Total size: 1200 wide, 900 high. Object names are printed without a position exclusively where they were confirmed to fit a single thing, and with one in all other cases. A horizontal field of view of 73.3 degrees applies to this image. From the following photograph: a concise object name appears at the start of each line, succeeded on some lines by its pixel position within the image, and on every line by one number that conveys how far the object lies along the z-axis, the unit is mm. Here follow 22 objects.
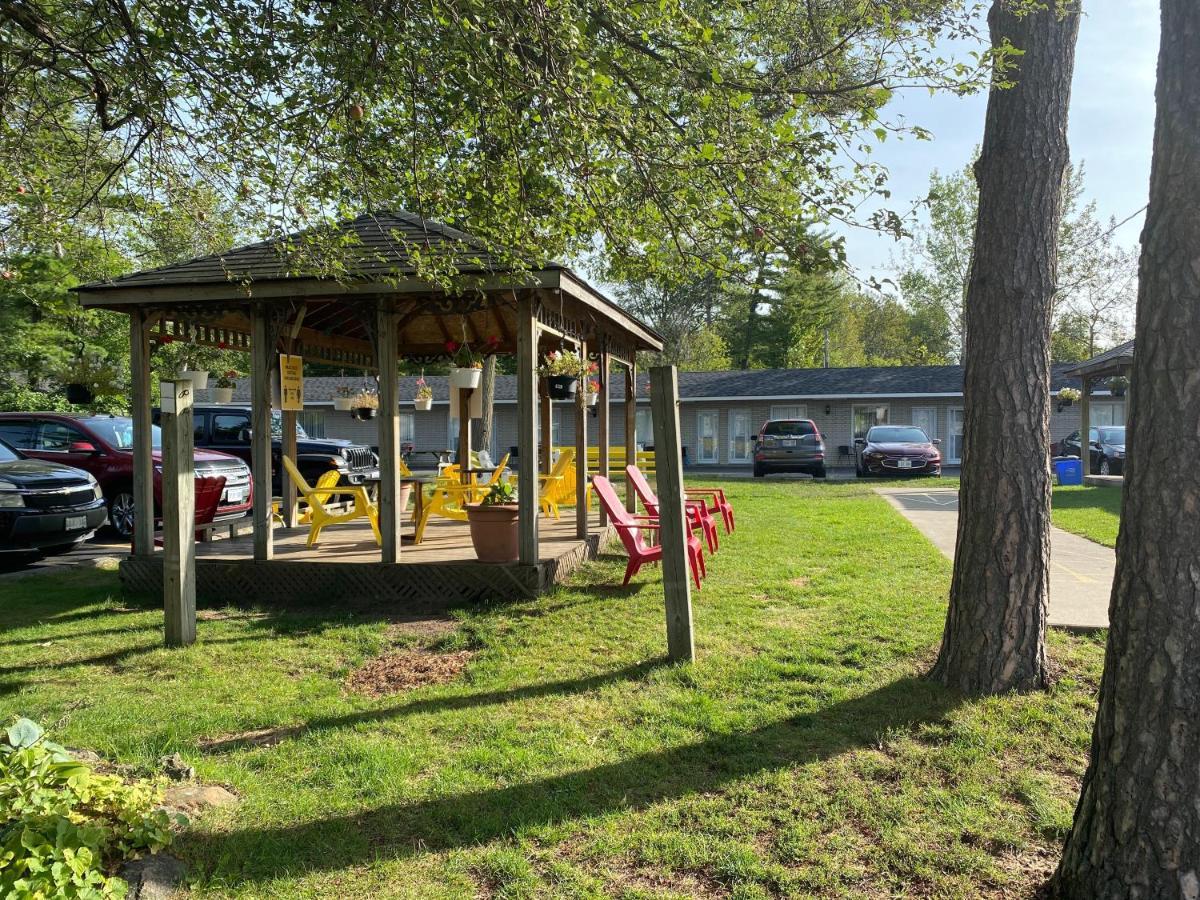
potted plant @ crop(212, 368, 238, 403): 10861
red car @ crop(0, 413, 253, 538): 10773
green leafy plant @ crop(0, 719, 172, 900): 2342
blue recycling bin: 19012
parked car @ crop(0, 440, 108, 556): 8453
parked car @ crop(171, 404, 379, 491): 14172
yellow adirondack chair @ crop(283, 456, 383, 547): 8375
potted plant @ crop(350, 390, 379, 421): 11688
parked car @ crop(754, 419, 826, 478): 21672
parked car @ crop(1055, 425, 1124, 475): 19703
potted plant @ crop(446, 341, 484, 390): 9117
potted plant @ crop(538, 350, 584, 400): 8234
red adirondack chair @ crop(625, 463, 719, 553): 8297
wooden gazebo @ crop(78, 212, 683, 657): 6797
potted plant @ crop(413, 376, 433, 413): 12547
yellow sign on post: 7895
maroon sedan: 21406
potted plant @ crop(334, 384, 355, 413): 11758
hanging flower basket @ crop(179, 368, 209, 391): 8750
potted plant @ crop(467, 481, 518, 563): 7160
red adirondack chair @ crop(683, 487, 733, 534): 10273
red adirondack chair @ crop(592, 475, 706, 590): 7062
